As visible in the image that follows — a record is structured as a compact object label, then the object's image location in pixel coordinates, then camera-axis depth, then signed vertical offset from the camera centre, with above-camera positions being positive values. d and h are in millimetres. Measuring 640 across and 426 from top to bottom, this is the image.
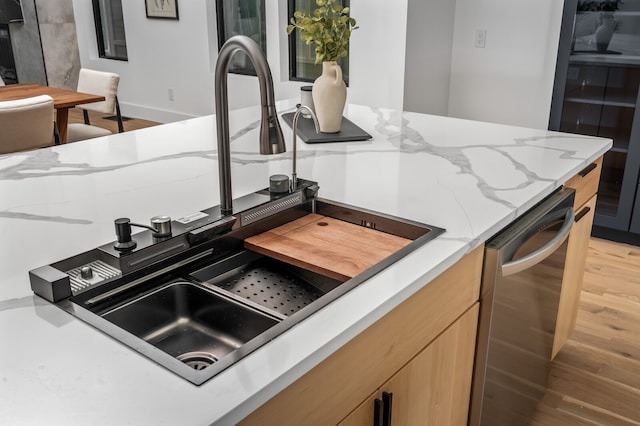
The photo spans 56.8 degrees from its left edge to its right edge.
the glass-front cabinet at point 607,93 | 3049 -356
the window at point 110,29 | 6523 -55
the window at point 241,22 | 5344 +12
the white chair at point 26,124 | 3008 -500
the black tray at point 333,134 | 1978 -359
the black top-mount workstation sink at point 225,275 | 1016 -465
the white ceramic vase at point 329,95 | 1984 -228
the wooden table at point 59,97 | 3703 -453
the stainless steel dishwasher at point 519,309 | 1395 -711
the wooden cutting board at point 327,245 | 1208 -464
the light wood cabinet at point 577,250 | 1944 -753
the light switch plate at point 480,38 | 3744 -85
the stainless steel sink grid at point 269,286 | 1231 -538
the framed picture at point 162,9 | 5676 +140
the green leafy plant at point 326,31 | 1933 -24
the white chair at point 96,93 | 4005 -461
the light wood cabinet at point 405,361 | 877 -566
